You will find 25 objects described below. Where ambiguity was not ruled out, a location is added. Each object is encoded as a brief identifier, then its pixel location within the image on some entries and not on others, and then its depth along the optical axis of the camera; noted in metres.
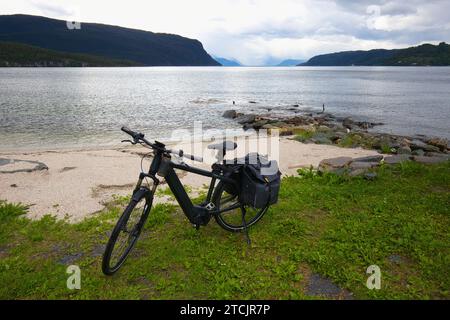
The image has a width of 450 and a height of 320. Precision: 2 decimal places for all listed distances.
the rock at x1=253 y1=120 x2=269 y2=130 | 32.28
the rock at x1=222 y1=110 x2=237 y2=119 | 40.41
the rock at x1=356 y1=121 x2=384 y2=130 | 34.23
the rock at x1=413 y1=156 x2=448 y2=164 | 11.77
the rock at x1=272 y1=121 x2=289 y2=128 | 30.64
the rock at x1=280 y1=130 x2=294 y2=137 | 24.80
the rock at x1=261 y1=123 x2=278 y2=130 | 30.13
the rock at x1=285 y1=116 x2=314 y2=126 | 33.28
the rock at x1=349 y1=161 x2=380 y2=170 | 11.00
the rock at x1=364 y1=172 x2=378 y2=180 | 9.97
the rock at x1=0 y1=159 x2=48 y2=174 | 11.54
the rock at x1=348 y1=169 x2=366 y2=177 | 10.38
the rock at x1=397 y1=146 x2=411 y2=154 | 18.21
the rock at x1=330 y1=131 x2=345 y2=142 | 21.53
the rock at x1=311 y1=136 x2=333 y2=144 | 19.67
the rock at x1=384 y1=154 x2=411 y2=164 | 11.71
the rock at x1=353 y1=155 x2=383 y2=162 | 12.20
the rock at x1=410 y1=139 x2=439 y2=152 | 21.71
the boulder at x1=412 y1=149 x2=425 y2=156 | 19.14
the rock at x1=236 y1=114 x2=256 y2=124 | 36.15
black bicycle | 5.32
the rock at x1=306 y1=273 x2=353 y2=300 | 5.06
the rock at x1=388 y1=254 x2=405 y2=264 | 5.89
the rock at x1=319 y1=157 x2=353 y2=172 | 11.35
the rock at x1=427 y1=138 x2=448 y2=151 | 22.71
